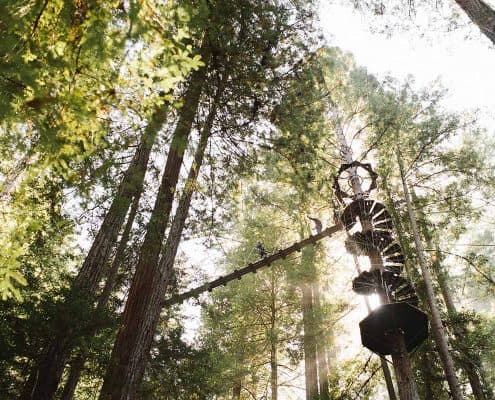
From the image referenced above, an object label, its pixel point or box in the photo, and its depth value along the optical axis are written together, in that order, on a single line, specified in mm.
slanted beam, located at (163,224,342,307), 8009
